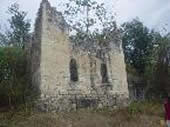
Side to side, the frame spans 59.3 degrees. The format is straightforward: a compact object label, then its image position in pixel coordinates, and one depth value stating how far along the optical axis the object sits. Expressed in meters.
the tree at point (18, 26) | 15.71
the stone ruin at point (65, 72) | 8.53
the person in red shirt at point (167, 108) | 3.51
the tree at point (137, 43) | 14.52
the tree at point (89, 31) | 9.67
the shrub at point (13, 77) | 8.43
